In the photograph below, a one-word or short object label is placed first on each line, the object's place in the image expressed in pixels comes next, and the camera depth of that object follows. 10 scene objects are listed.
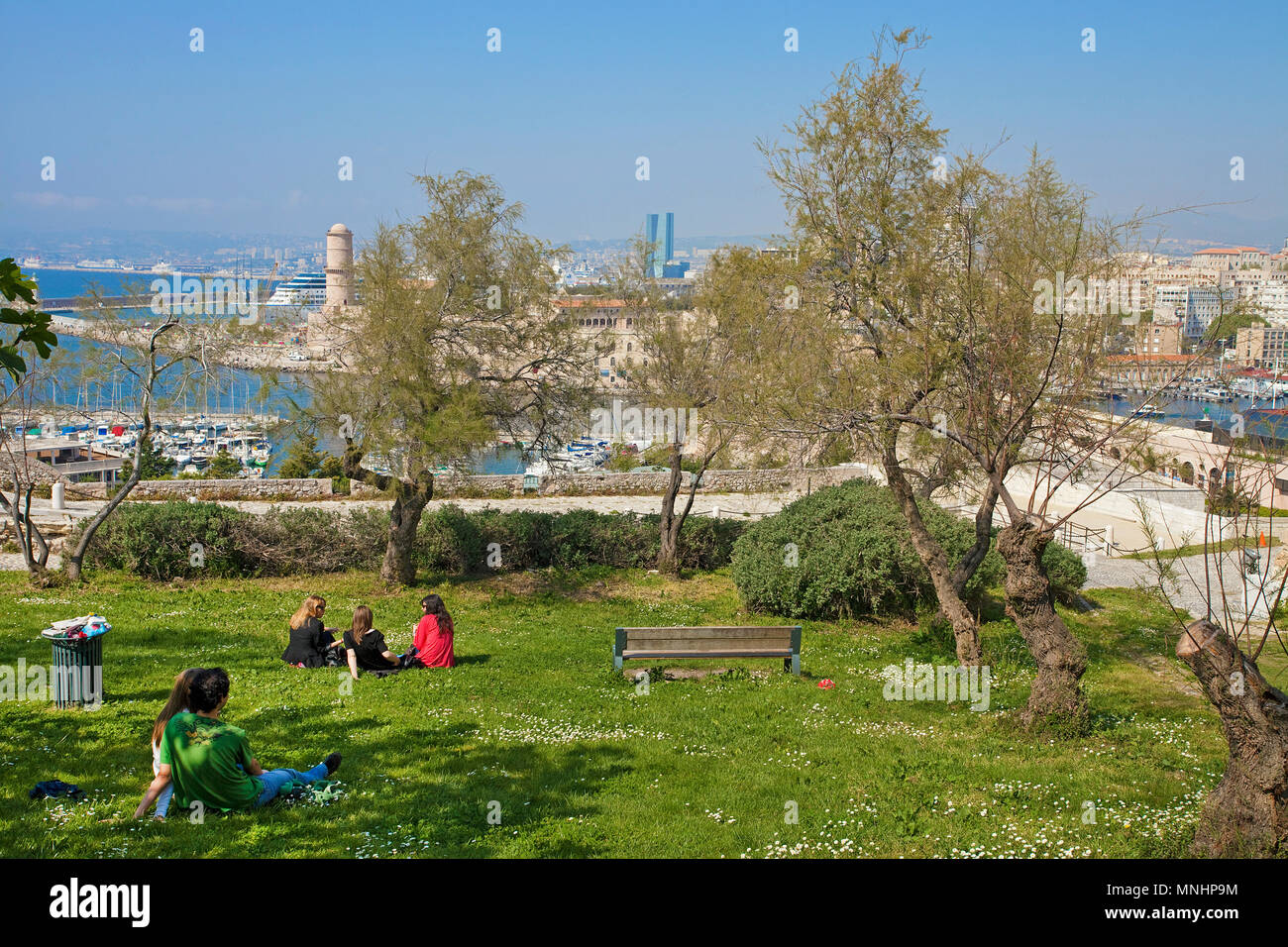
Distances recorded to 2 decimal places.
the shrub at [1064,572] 15.18
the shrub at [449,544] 17.77
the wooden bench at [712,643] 10.43
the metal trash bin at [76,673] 8.39
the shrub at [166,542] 15.90
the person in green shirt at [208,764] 6.02
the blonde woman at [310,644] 10.34
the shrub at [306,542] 16.72
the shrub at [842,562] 13.98
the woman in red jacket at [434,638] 10.59
